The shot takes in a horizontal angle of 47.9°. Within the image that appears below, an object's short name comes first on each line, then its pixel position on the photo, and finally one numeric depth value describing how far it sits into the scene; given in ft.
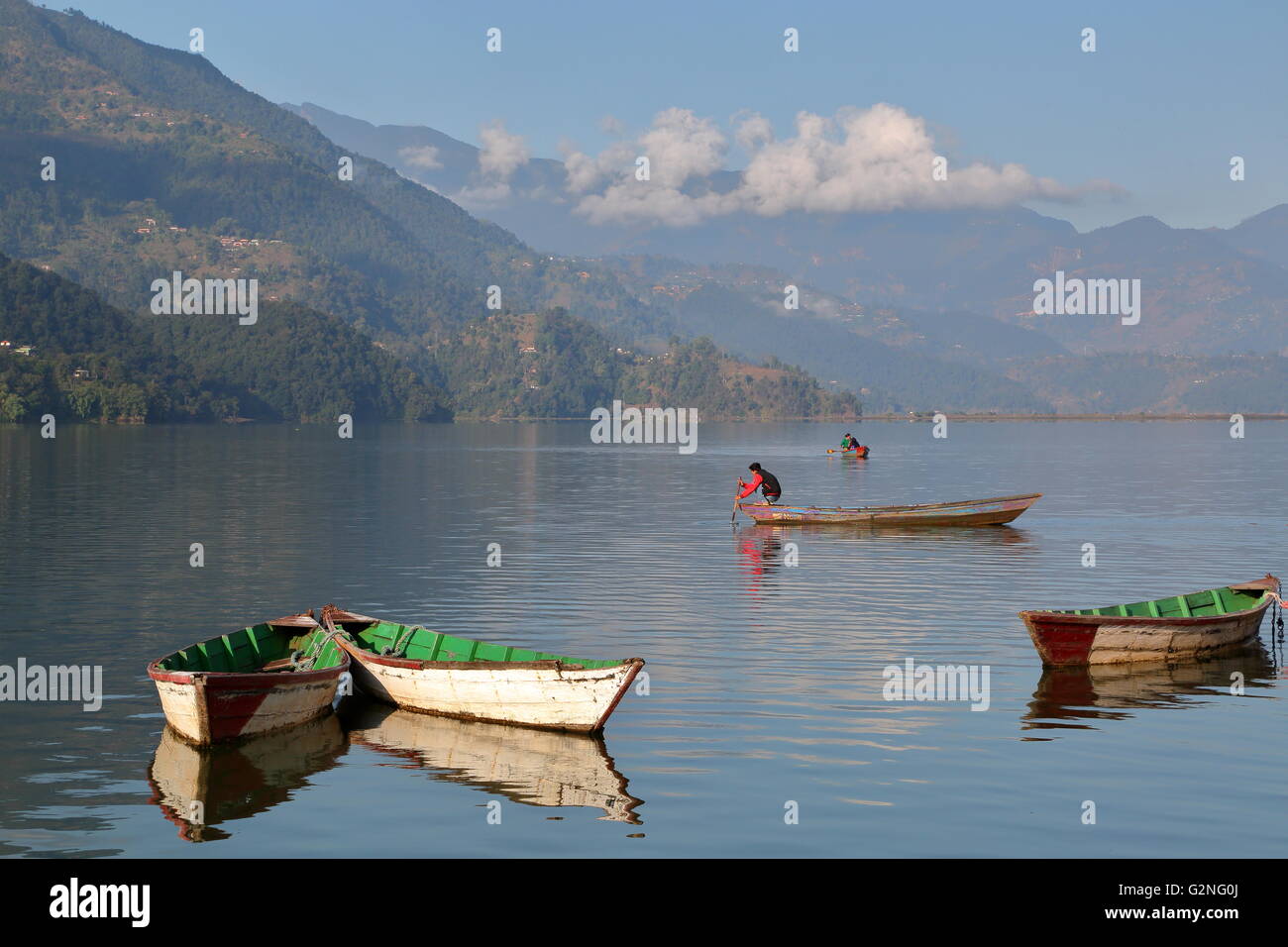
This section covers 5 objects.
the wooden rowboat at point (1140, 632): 126.41
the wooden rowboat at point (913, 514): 259.80
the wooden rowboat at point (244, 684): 101.04
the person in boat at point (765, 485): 271.28
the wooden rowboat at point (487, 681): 102.53
